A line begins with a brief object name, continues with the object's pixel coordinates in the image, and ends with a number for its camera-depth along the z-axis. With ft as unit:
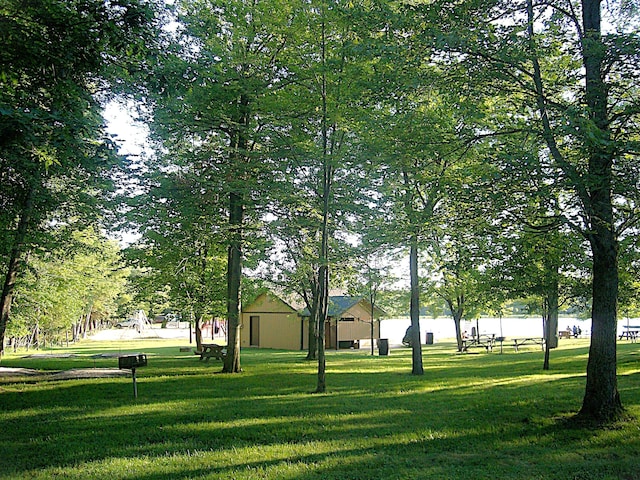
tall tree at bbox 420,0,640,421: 25.41
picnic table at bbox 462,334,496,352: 104.82
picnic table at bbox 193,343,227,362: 72.13
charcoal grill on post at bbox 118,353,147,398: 38.60
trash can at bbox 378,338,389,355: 94.07
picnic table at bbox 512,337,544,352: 105.68
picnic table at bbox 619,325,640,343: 124.16
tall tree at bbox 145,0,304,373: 48.24
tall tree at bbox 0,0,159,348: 22.40
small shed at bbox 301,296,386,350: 123.95
